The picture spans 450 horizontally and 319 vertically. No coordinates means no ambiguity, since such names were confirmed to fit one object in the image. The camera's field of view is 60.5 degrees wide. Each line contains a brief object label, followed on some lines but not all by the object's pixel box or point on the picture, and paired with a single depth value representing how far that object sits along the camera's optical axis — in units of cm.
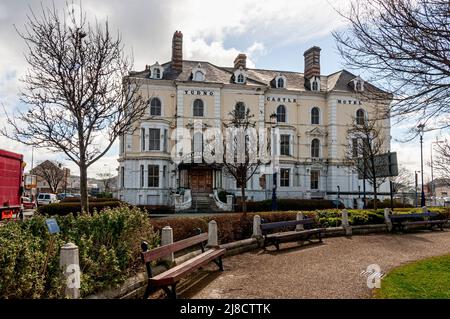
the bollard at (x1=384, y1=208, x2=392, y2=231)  1695
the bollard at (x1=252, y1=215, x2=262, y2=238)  1234
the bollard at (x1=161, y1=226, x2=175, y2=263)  833
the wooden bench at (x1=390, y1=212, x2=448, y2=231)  1706
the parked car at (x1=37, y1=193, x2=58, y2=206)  4558
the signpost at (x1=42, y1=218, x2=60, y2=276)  543
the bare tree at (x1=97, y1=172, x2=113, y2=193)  8056
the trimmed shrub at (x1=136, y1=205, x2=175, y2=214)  2812
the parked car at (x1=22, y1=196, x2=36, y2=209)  3910
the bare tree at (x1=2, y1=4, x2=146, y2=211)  1077
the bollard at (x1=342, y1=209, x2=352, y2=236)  1539
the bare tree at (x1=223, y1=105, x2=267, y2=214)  1828
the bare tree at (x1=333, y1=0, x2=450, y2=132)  661
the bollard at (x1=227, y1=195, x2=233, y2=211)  3061
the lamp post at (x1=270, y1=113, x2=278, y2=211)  2127
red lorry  1703
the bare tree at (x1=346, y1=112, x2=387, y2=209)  2178
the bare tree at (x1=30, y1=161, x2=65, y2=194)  6688
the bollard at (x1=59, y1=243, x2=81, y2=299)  528
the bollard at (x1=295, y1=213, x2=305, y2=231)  1444
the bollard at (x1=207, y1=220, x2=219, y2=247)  1028
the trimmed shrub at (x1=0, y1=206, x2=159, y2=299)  475
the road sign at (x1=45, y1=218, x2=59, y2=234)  553
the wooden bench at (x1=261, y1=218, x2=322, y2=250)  1184
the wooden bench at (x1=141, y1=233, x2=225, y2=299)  612
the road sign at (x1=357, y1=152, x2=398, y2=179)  1875
